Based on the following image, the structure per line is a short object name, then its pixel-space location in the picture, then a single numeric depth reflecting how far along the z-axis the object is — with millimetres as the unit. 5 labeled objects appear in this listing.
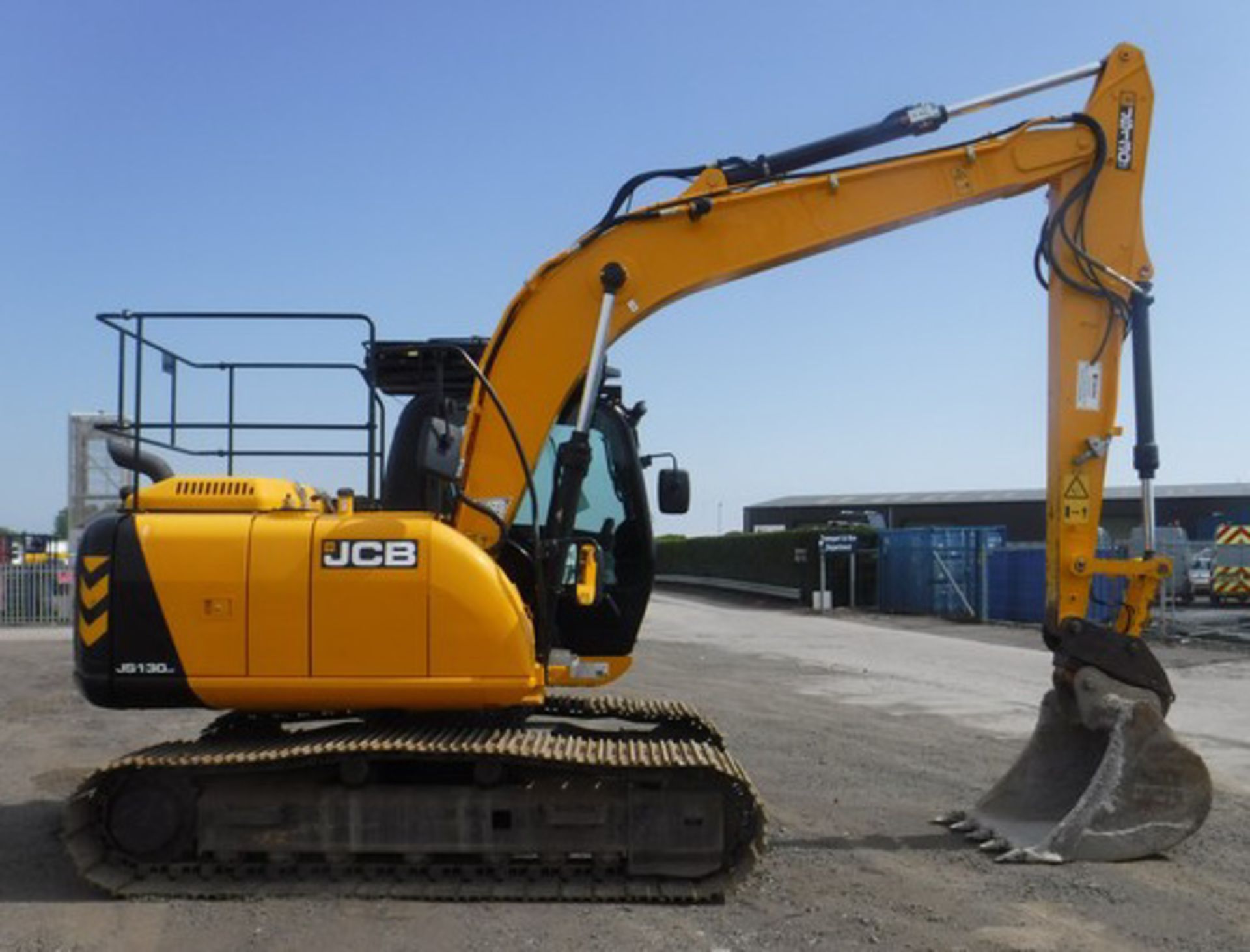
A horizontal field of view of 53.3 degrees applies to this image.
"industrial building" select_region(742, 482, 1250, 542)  56062
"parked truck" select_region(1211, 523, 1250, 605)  29266
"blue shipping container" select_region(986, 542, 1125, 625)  27297
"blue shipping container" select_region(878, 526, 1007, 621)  28625
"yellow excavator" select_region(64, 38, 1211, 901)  6211
